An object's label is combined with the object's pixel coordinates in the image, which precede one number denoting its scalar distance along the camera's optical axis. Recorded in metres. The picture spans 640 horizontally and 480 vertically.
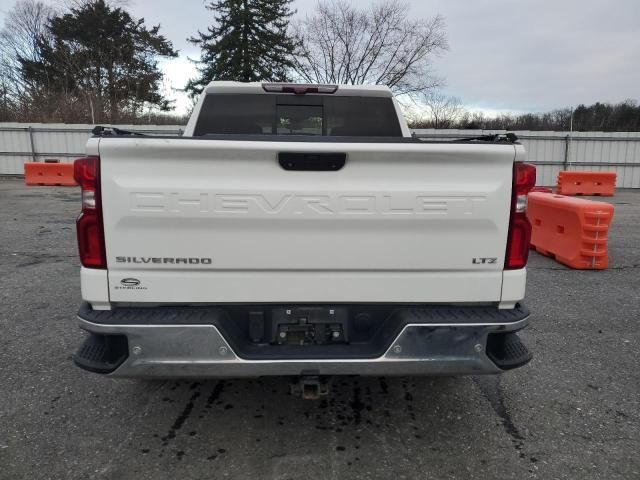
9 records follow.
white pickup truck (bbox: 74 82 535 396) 2.38
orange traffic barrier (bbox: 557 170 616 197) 17.33
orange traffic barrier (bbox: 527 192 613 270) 6.89
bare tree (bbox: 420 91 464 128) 30.16
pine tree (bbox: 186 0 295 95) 31.78
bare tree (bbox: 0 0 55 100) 32.44
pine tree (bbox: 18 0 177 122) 33.97
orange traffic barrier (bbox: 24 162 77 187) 18.58
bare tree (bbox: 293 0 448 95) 35.41
